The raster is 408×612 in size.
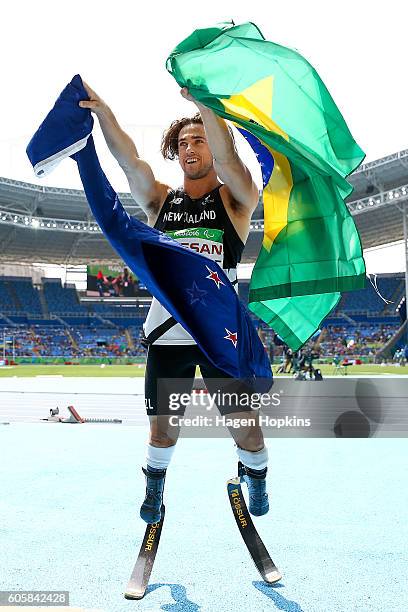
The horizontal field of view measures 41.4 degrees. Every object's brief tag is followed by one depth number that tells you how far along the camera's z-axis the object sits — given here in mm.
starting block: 9242
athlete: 2922
